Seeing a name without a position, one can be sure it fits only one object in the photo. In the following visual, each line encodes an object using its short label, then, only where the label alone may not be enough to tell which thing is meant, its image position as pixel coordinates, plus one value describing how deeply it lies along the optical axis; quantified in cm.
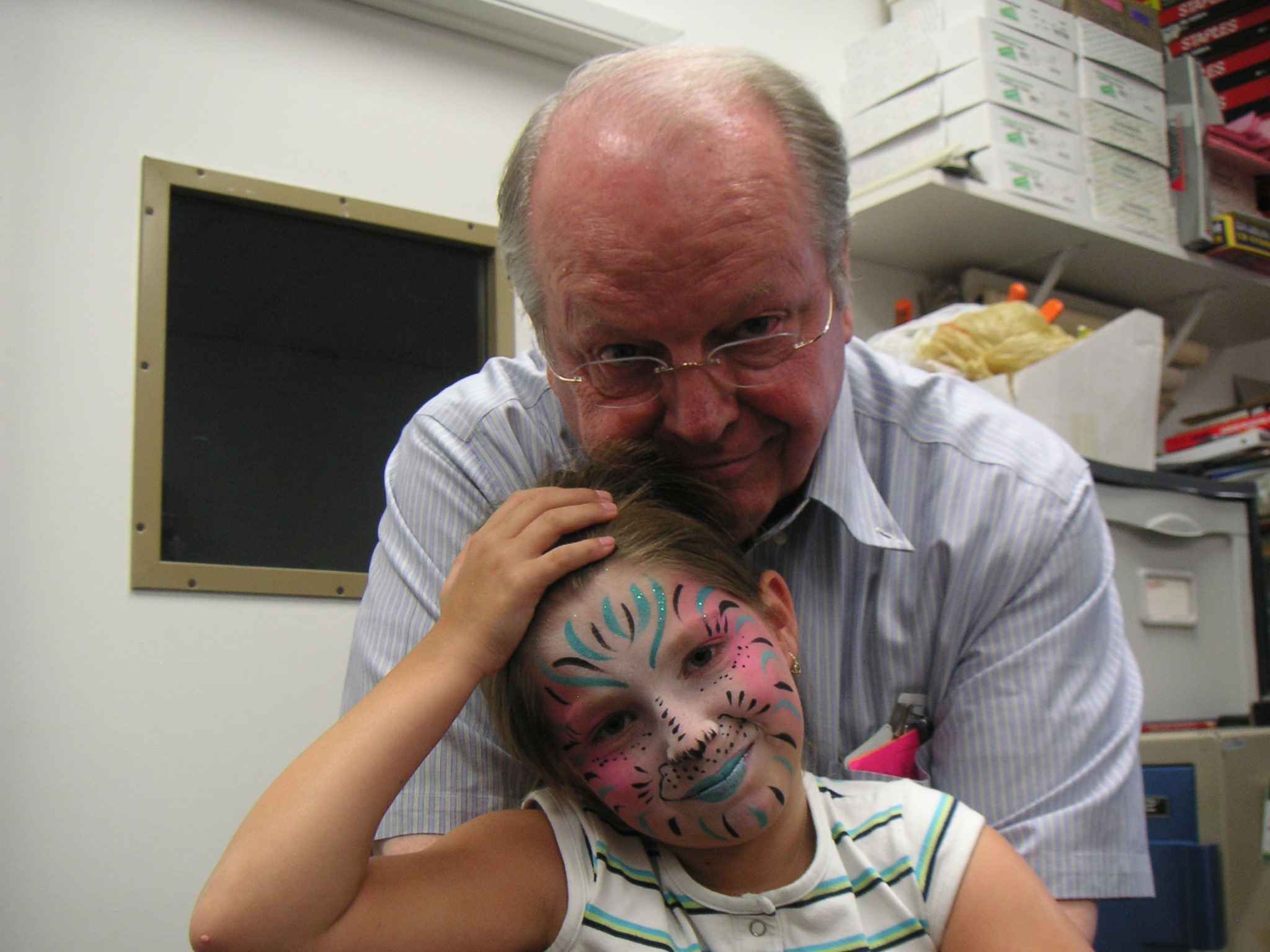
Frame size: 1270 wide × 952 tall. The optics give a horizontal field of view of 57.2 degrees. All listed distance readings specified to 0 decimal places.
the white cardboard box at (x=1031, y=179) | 242
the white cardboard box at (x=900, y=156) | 246
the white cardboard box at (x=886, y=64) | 252
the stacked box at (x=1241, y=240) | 278
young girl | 92
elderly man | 108
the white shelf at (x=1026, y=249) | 243
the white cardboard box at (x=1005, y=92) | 241
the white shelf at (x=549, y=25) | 224
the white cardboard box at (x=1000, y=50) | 244
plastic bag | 226
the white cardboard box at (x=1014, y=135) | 241
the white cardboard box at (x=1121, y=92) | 264
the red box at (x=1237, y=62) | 300
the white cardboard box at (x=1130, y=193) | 262
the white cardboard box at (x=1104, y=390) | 222
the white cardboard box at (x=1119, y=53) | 266
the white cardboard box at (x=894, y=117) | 248
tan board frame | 189
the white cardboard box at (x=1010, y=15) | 250
